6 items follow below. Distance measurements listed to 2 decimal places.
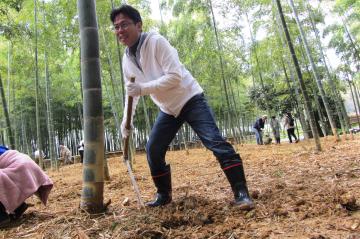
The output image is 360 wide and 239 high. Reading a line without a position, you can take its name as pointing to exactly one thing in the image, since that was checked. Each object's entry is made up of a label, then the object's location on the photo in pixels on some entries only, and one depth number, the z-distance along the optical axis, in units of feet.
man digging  7.62
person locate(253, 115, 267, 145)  47.96
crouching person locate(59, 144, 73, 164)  53.84
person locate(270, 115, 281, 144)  45.24
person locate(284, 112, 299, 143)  43.27
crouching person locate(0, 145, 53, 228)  8.49
